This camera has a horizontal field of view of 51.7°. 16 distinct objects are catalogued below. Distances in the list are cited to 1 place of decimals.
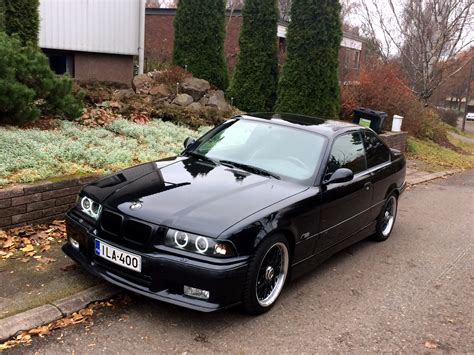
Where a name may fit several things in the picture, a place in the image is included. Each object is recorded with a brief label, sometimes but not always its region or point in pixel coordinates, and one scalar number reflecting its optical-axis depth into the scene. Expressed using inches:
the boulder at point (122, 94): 366.9
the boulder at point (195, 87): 455.2
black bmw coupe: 138.9
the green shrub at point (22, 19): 307.4
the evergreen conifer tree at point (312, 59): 472.4
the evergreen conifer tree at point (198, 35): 533.0
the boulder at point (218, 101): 444.5
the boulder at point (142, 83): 449.4
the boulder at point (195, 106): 394.3
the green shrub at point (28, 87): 241.3
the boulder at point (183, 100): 422.9
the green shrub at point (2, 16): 288.3
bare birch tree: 767.1
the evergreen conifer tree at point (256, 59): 508.2
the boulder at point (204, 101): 451.8
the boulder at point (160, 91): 435.5
